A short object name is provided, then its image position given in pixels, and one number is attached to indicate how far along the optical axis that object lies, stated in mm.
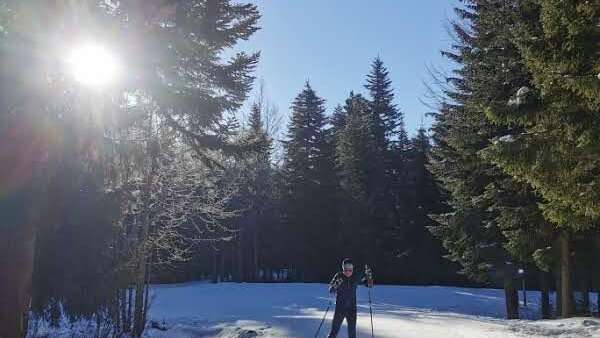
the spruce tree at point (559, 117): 9172
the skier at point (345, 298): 10391
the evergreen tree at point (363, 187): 39938
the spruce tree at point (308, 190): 41344
